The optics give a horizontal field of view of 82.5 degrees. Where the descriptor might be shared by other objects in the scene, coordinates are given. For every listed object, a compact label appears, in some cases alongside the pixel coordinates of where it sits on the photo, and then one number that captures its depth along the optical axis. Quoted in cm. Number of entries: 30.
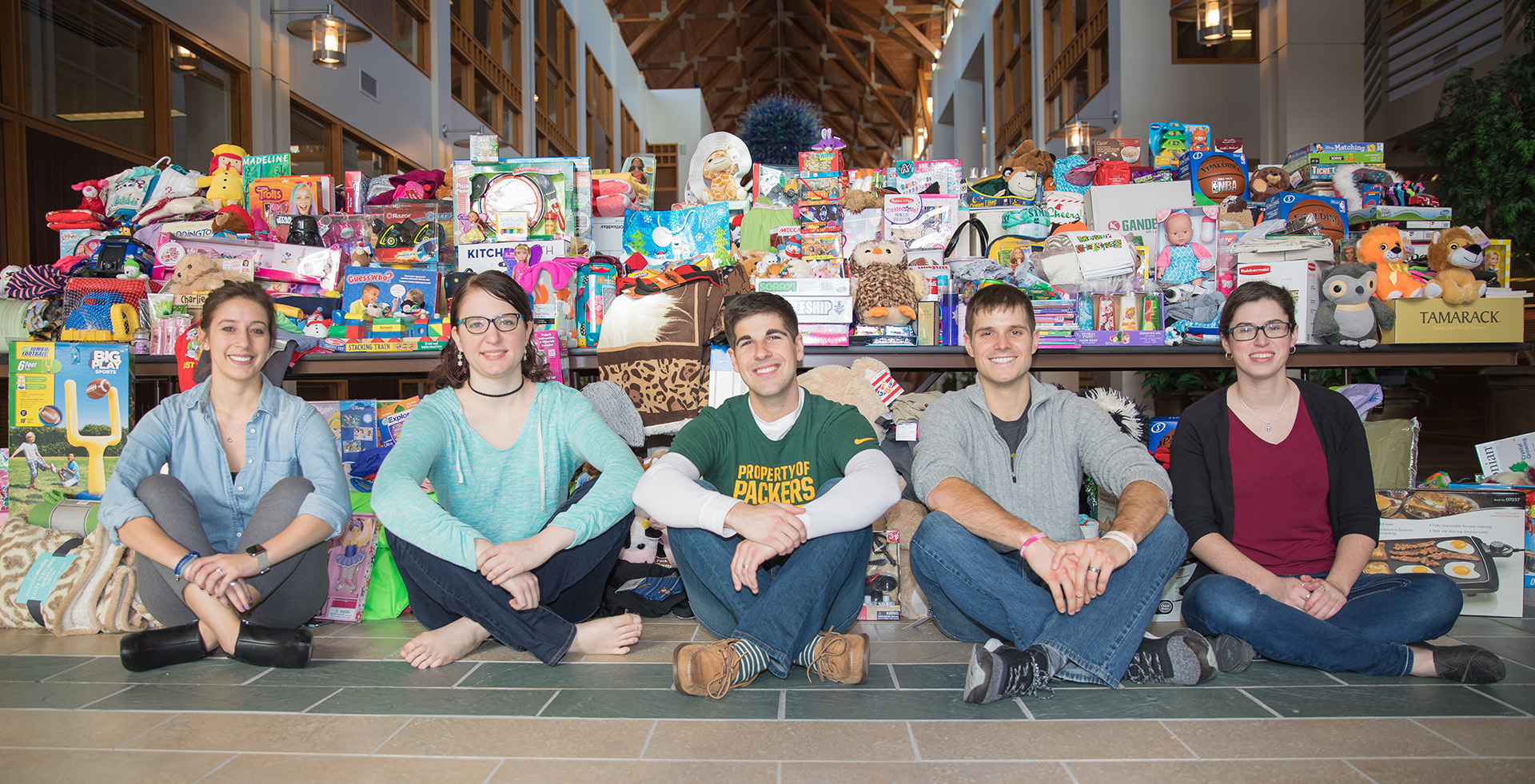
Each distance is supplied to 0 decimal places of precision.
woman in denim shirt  199
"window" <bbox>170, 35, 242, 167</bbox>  540
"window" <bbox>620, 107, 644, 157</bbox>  1620
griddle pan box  243
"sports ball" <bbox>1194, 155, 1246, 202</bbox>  339
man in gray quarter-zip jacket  177
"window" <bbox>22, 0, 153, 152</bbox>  445
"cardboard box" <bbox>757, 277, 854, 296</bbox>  286
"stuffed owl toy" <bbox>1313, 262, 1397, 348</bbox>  287
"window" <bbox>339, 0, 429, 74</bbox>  766
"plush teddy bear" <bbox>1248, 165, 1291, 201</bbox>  347
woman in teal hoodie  195
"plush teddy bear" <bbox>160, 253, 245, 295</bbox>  310
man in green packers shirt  182
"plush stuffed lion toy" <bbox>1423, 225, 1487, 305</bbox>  289
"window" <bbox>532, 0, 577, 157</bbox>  1174
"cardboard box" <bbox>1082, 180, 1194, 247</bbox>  327
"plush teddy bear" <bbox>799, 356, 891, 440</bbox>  266
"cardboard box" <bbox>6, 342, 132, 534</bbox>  277
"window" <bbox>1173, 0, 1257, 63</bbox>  797
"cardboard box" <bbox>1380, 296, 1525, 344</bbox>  291
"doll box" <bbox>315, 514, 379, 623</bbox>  246
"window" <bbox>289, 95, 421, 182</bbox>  661
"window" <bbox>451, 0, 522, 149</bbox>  957
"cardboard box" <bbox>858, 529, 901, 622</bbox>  243
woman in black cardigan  190
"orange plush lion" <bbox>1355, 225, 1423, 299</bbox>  290
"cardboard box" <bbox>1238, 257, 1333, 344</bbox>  292
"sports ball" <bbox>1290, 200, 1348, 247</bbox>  320
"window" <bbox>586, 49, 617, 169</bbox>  1385
